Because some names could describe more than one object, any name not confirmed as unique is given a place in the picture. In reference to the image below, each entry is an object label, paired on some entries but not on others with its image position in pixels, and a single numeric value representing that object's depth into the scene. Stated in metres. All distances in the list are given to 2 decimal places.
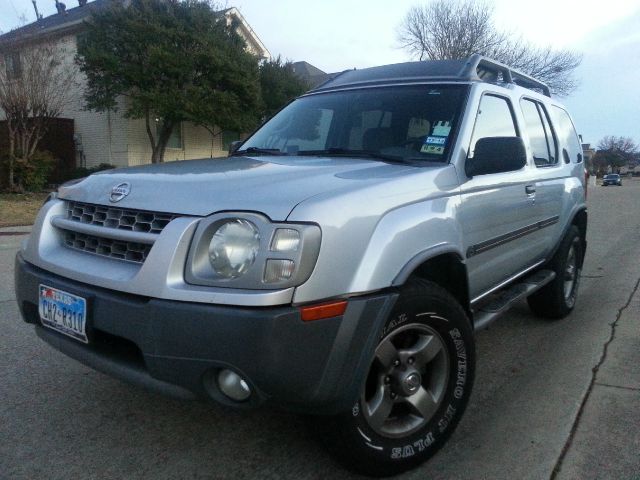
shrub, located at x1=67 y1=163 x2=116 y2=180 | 19.70
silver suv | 1.79
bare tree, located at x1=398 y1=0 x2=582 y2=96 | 30.66
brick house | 20.34
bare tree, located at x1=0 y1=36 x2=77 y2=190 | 14.39
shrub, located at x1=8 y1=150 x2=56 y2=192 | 14.86
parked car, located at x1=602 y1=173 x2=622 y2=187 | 57.75
